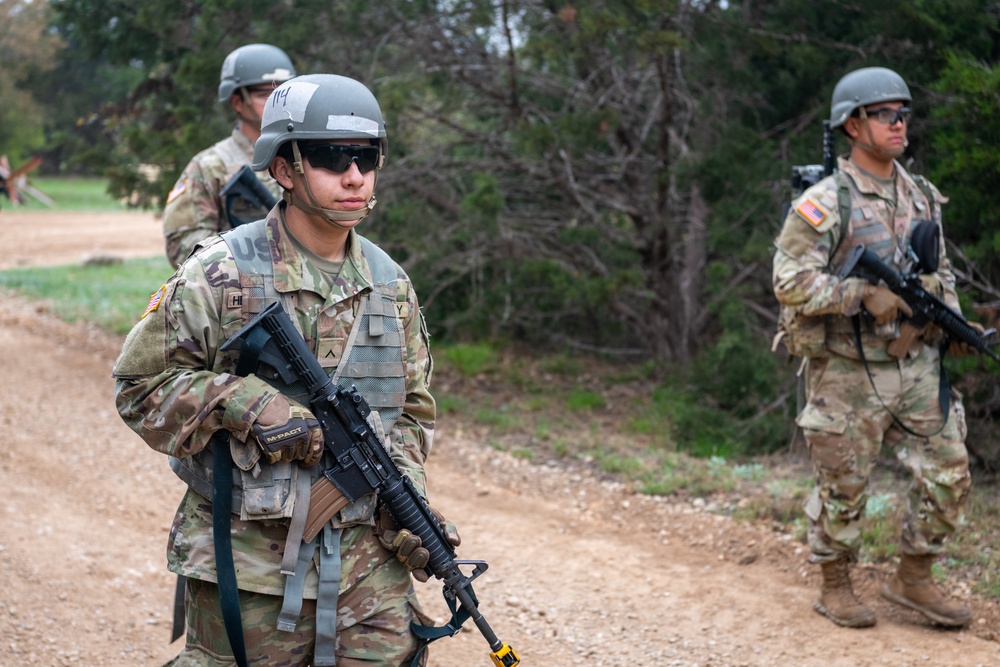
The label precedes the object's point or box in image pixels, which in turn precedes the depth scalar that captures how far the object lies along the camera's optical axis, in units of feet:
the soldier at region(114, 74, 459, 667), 8.89
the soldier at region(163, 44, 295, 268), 16.87
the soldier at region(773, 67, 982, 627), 15.38
